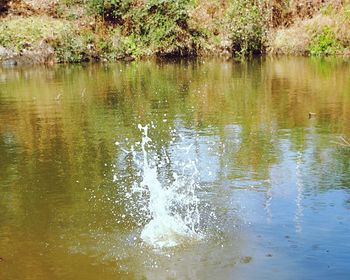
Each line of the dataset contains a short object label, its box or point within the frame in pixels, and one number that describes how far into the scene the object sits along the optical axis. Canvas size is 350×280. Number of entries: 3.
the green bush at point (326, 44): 30.12
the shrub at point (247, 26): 30.38
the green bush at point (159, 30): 31.70
